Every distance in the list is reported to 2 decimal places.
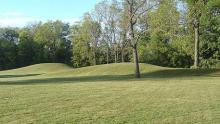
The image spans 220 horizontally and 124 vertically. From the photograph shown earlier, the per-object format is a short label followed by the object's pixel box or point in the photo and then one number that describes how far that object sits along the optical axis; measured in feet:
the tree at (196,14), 90.66
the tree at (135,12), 72.41
